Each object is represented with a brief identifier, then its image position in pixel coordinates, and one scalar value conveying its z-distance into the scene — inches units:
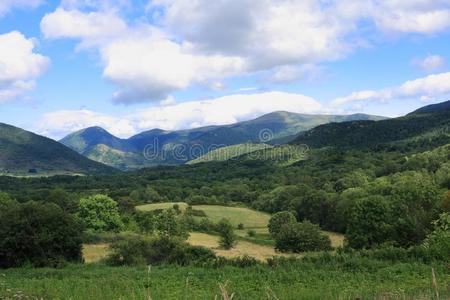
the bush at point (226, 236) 2383.1
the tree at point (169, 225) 2478.8
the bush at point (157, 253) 1392.7
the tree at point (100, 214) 3034.0
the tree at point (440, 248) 1040.2
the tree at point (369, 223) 2103.8
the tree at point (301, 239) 2261.3
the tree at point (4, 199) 2849.4
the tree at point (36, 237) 1370.6
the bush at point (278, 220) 3058.6
